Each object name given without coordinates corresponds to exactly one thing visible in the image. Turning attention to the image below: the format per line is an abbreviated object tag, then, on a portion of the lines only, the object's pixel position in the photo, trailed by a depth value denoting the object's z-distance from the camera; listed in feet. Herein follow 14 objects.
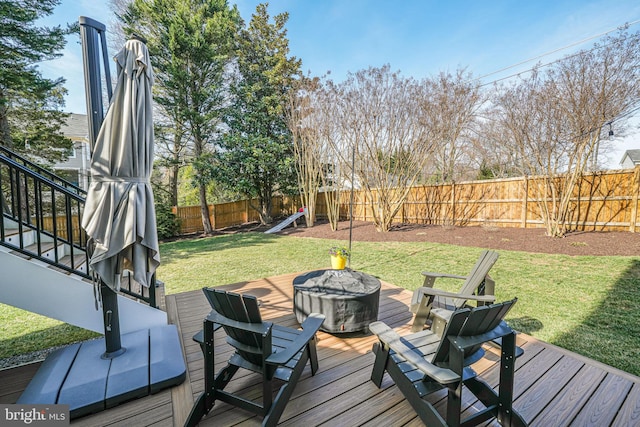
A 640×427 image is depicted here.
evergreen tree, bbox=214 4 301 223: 42.32
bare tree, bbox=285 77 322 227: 37.27
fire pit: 9.78
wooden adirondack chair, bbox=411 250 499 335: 8.89
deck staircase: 7.85
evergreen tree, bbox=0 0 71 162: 25.62
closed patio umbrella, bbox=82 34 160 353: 6.82
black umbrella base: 6.53
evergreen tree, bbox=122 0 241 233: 37.32
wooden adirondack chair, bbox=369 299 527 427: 5.31
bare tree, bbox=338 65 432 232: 30.45
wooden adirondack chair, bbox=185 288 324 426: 5.72
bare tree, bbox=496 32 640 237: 20.95
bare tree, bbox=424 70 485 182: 29.86
